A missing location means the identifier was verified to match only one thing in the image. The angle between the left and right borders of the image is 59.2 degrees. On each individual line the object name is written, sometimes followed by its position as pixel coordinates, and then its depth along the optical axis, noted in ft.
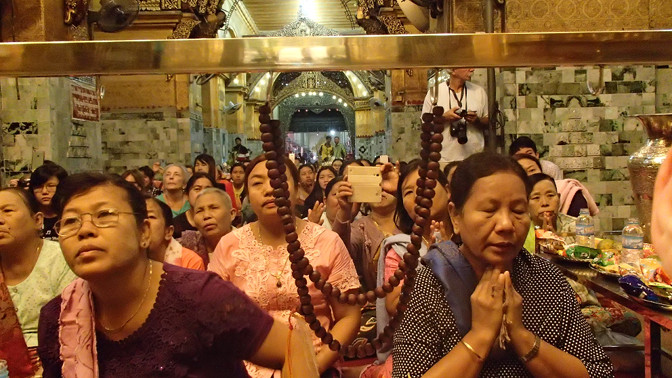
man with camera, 14.17
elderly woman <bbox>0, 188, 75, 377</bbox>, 8.96
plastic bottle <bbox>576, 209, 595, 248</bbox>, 12.01
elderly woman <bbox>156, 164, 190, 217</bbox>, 17.19
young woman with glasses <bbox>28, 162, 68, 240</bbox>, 14.10
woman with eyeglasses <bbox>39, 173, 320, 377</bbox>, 5.31
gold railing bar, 5.75
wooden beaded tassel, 6.16
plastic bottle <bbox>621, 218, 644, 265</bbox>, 9.84
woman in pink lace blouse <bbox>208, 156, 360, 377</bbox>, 8.09
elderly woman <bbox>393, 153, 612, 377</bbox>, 5.39
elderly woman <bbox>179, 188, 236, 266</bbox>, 11.87
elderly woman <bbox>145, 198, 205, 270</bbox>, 10.09
